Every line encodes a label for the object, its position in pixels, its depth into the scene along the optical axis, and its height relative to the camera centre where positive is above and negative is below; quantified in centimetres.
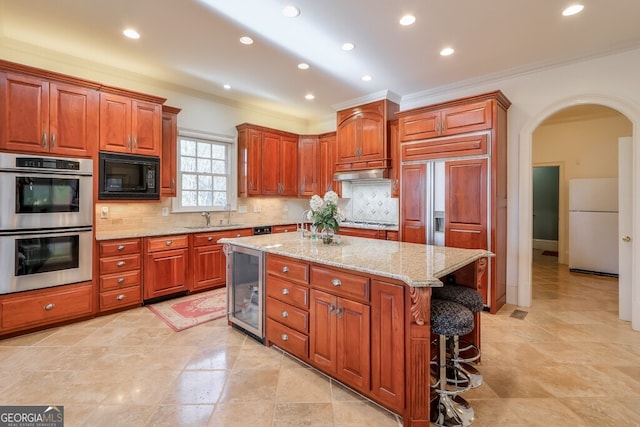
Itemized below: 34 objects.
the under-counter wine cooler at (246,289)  278 -78
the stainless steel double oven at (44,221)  280 -9
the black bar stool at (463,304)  205 -64
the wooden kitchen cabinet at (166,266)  377 -71
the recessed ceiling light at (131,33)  296 +181
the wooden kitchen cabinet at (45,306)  283 -96
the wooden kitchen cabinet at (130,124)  346 +108
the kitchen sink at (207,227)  438 -22
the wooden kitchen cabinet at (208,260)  421 -70
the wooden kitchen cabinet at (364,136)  468 +127
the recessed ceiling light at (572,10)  255 +178
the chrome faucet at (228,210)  513 +3
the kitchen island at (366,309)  168 -66
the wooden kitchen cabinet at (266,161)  513 +92
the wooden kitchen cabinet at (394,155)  462 +91
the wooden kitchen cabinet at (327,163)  562 +96
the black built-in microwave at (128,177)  347 +44
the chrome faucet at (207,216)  477 -6
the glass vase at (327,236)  284 -23
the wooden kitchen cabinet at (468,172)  350 +51
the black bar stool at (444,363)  176 -96
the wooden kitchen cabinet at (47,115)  284 +99
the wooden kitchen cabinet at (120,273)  341 -72
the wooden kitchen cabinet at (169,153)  416 +85
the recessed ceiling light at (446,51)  328 +181
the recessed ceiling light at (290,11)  256 +177
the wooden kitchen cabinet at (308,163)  583 +97
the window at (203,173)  470 +65
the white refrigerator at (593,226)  518 -23
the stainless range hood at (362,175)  469 +62
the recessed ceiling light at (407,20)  270 +178
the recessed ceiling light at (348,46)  319 +181
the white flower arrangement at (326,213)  278 -1
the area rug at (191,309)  328 -120
